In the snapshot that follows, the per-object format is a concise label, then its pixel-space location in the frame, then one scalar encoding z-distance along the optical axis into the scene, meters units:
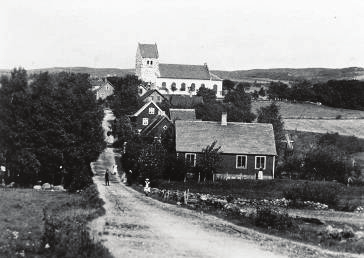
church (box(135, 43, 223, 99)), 153.88
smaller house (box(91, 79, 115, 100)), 134.00
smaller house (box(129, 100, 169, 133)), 83.81
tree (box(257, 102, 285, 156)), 71.69
